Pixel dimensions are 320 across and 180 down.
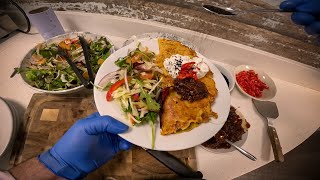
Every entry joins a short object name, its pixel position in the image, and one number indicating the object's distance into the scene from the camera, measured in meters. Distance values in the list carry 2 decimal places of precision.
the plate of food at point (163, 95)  0.32
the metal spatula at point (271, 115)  0.40
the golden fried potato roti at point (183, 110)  0.33
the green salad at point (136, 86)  0.33
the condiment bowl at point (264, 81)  0.47
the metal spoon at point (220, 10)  0.40
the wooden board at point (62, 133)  0.38
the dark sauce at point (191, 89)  0.35
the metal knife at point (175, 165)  0.37
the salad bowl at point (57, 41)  0.42
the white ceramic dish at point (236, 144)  0.41
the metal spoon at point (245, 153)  0.38
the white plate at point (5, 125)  0.37
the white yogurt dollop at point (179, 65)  0.38
